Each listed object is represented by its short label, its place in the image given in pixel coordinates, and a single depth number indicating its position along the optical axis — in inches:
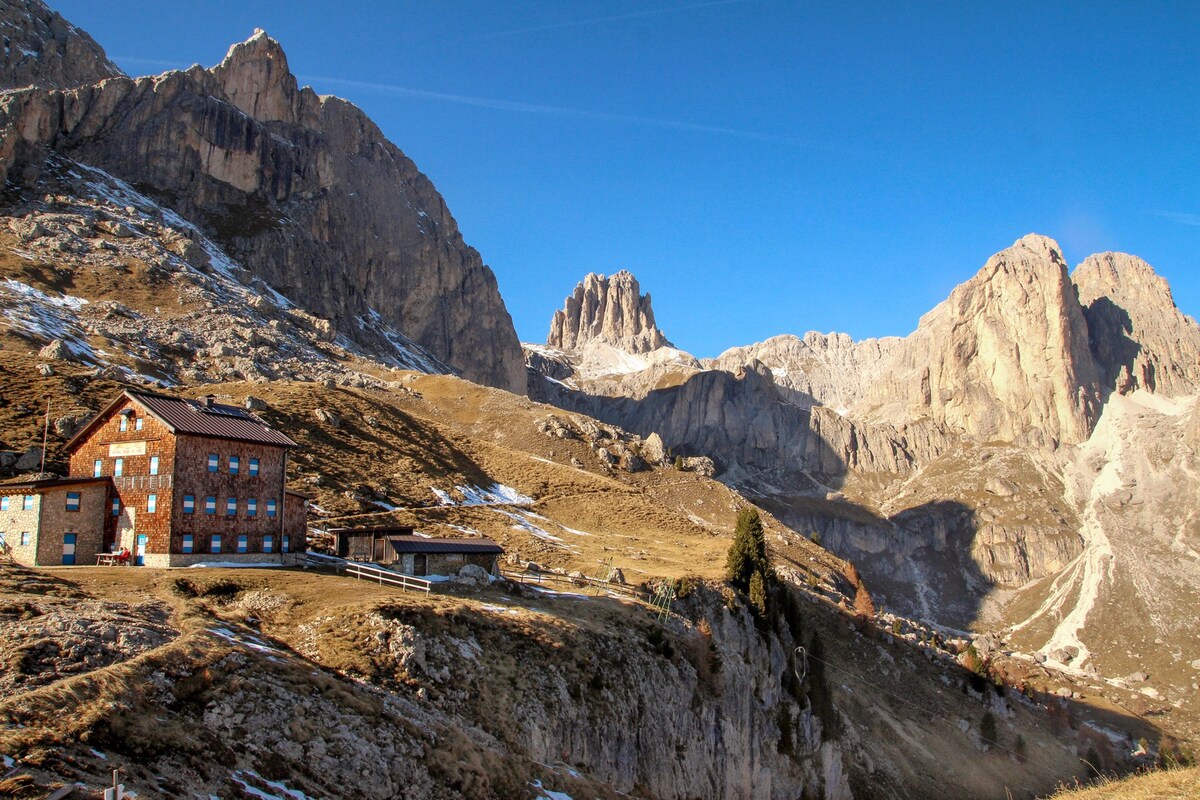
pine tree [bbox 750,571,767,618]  2669.8
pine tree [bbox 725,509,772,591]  2664.9
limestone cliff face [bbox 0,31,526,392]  6850.4
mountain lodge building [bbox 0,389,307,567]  1549.0
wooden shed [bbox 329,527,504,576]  1833.2
